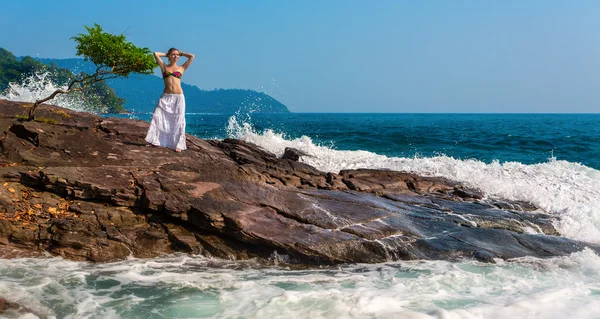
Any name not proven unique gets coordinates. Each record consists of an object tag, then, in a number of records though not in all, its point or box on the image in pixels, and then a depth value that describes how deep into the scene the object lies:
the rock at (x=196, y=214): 7.70
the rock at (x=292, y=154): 14.92
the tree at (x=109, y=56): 11.34
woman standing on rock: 10.64
